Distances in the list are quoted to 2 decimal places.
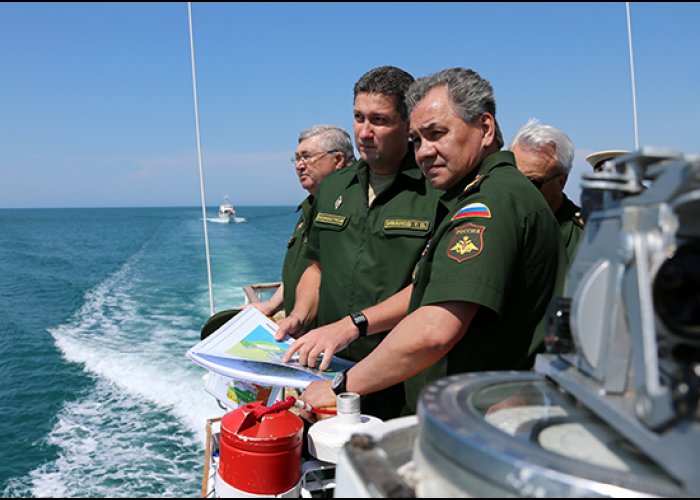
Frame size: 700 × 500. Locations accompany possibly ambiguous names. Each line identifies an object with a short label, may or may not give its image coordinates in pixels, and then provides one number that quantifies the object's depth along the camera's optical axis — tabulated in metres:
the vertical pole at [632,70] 2.73
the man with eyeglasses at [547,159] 2.72
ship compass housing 0.57
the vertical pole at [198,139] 4.06
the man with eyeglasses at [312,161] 3.39
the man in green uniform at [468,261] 1.24
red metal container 1.22
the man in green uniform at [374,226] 1.95
